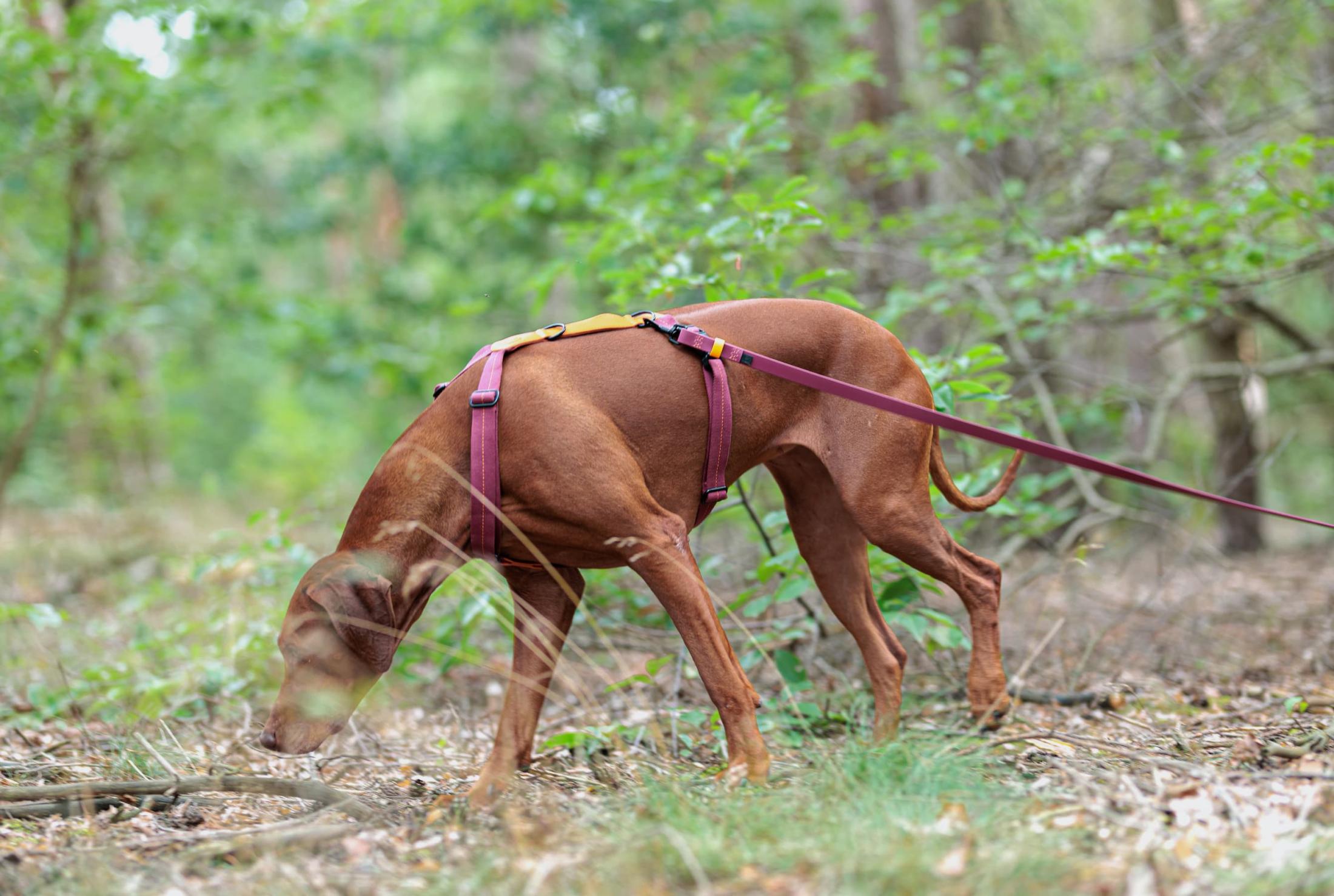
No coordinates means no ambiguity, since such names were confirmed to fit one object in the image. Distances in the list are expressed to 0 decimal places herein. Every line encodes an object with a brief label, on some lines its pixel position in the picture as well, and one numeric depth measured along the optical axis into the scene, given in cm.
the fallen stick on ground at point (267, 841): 275
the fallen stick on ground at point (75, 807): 321
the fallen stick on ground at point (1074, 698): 439
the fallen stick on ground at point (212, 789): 322
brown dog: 326
